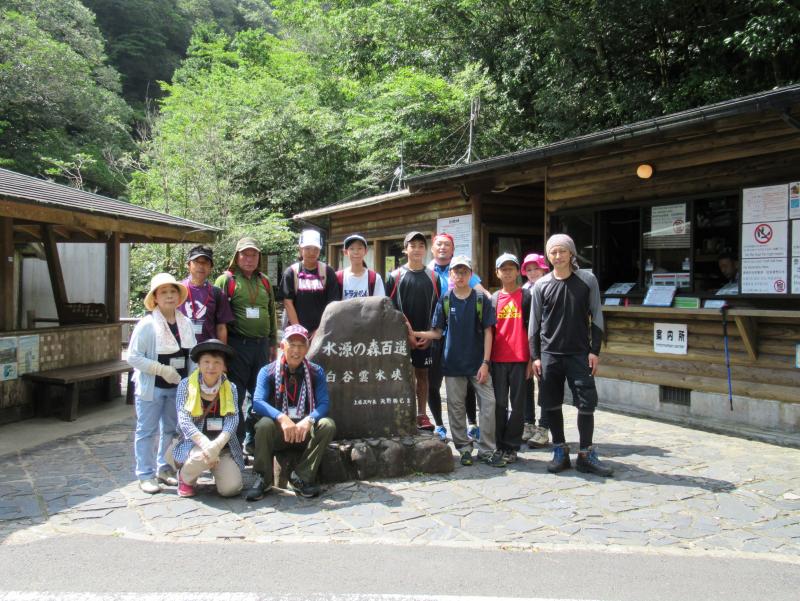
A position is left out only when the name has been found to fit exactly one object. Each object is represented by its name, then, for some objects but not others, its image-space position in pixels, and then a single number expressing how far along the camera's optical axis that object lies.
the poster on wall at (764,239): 6.88
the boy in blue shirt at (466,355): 5.79
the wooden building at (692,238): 6.87
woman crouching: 4.86
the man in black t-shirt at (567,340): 5.48
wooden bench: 7.87
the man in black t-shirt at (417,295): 6.31
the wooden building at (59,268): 7.47
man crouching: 4.91
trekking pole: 7.17
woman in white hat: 5.18
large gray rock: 5.71
